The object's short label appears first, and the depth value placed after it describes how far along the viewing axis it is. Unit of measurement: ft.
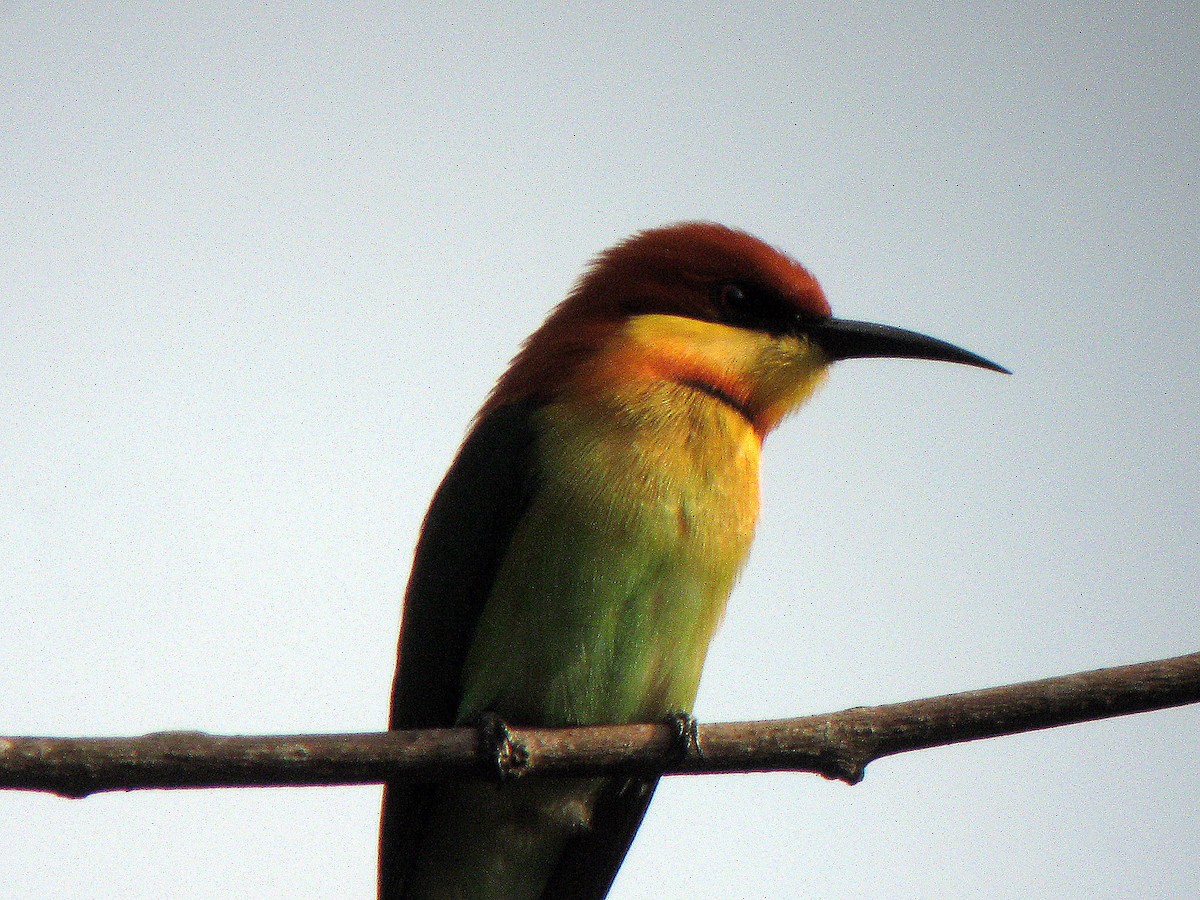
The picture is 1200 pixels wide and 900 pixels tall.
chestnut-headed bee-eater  24.75
